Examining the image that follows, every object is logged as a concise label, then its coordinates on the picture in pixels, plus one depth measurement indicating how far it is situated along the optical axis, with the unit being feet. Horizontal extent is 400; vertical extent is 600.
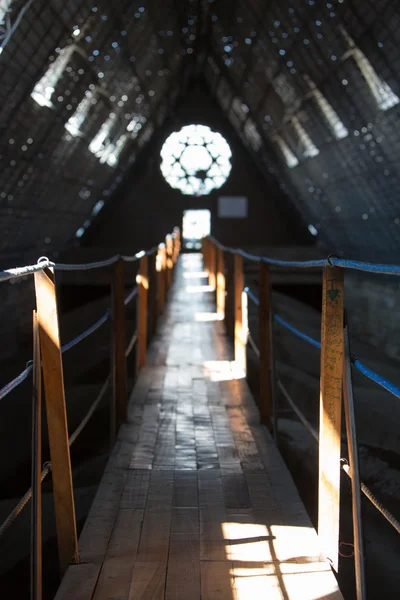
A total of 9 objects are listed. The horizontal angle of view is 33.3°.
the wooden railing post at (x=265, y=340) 14.23
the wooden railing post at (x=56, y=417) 7.72
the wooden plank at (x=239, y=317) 20.43
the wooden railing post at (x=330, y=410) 8.07
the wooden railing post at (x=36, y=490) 6.98
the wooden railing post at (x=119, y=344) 14.62
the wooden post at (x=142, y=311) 20.30
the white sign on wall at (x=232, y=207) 73.97
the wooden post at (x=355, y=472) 7.18
